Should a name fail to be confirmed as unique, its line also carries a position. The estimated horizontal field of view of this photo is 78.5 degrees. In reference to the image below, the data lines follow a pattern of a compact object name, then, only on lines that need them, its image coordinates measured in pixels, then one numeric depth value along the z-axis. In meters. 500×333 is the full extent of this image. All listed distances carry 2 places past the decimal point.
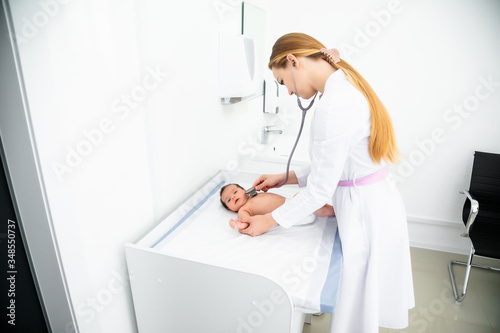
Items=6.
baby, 1.41
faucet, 2.42
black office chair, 2.04
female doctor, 1.06
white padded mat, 0.99
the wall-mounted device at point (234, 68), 1.64
